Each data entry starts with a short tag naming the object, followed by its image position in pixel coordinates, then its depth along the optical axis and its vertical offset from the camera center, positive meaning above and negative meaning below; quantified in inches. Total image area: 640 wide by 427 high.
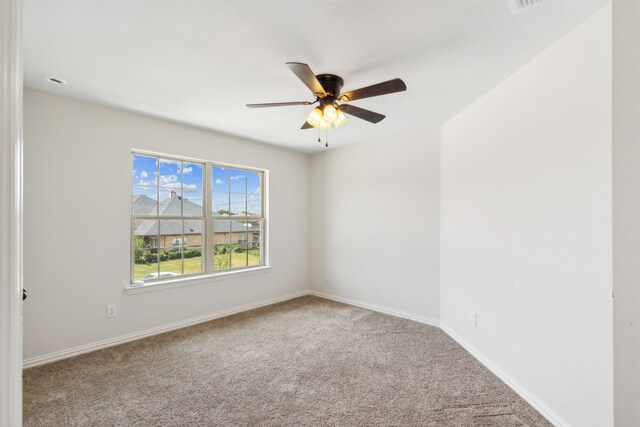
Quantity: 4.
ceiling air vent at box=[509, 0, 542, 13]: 58.8 +42.6
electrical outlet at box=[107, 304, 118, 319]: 116.5 -38.8
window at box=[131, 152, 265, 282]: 132.5 -1.9
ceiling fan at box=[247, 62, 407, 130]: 76.7 +33.6
